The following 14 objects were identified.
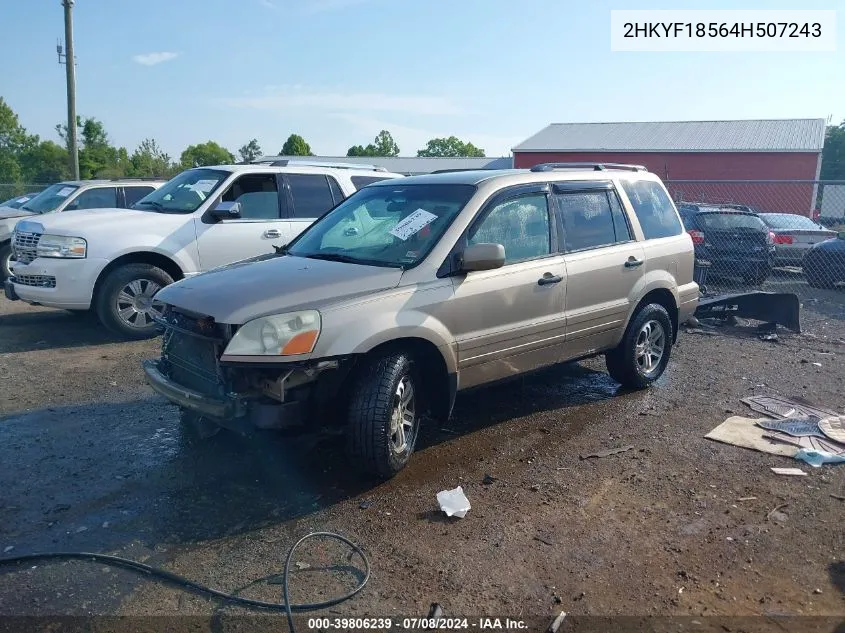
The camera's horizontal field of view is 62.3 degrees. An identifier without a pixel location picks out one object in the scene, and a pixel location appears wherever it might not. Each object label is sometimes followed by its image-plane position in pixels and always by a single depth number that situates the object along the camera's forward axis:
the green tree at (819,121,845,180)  54.06
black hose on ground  3.14
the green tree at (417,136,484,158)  92.62
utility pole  20.42
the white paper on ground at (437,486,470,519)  4.02
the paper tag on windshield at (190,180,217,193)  8.38
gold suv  4.03
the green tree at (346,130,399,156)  83.49
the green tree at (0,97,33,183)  46.28
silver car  14.38
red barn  28.39
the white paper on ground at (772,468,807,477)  4.64
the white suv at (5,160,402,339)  7.79
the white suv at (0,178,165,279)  11.00
